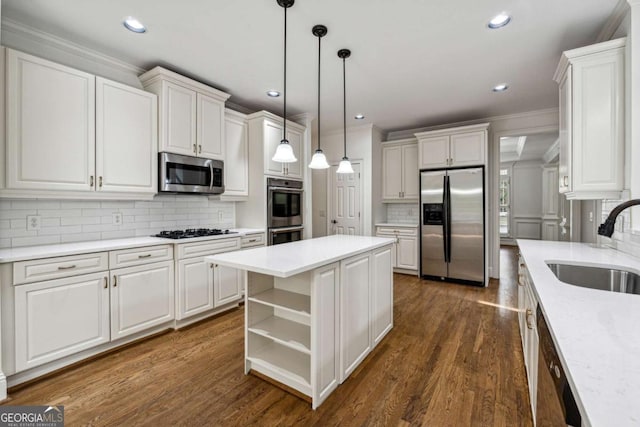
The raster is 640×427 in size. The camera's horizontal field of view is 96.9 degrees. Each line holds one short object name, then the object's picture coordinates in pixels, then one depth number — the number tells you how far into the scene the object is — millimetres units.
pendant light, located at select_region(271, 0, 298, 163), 2258
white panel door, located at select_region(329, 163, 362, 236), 5211
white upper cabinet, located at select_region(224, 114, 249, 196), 3627
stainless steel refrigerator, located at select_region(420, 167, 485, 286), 4273
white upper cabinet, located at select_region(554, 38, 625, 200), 1963
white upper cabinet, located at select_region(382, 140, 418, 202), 5091
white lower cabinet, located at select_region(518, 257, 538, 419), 1499
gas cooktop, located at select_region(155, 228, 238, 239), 2922
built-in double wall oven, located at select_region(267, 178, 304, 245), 3826
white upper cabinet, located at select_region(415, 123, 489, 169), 4252
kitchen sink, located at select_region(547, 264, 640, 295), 1675
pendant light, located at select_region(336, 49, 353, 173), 2634
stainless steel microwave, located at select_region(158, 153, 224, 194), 2867
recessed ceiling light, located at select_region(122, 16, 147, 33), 2180
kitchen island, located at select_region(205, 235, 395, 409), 1731
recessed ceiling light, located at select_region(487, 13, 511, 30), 2137
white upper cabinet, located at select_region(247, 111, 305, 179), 3773
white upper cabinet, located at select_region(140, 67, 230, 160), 2861
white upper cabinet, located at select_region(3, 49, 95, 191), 2043
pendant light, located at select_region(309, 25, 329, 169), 2502
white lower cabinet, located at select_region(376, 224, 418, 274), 4867
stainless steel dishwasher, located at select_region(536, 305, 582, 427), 743
